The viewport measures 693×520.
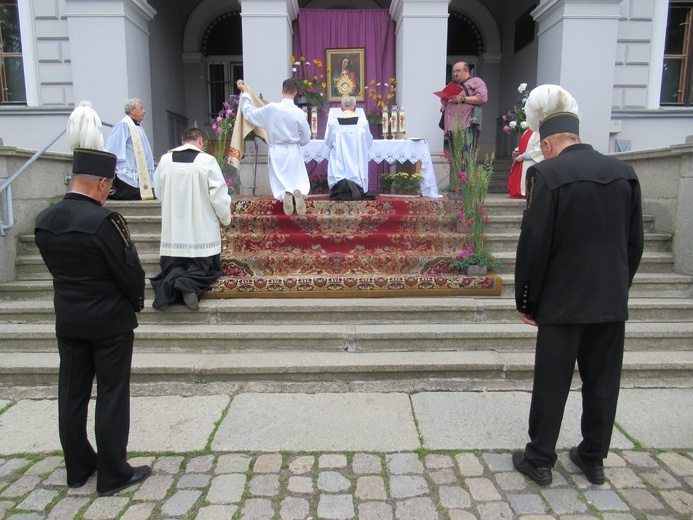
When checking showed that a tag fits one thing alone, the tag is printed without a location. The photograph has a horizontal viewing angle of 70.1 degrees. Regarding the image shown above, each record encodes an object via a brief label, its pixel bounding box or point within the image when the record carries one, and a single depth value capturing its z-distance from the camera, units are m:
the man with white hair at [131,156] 7.07
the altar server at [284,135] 6.47
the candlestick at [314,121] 8.28
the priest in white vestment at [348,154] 6.93
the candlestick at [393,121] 8.22
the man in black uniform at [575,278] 2.54
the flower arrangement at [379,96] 8.60
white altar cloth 7.39
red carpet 4.98
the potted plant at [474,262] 5.14
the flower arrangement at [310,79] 8.52
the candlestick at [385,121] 8.24
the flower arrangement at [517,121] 7.69
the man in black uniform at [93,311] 2.51
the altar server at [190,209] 4.86
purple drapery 9.38
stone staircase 4.04
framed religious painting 9.45
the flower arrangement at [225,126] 6.96
